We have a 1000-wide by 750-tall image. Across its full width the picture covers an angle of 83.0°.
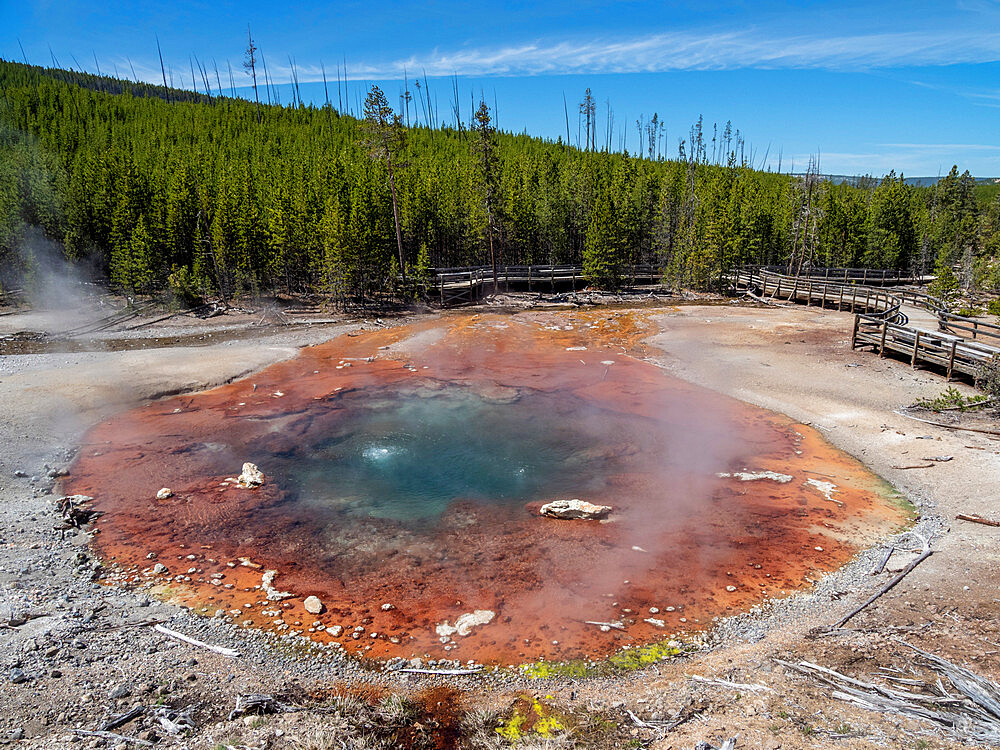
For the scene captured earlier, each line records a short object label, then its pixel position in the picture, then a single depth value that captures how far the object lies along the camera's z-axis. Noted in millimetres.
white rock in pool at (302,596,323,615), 8766
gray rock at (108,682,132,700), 6547
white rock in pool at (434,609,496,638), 8335
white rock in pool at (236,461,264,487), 12984
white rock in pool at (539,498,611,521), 11523
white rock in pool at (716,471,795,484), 13116
